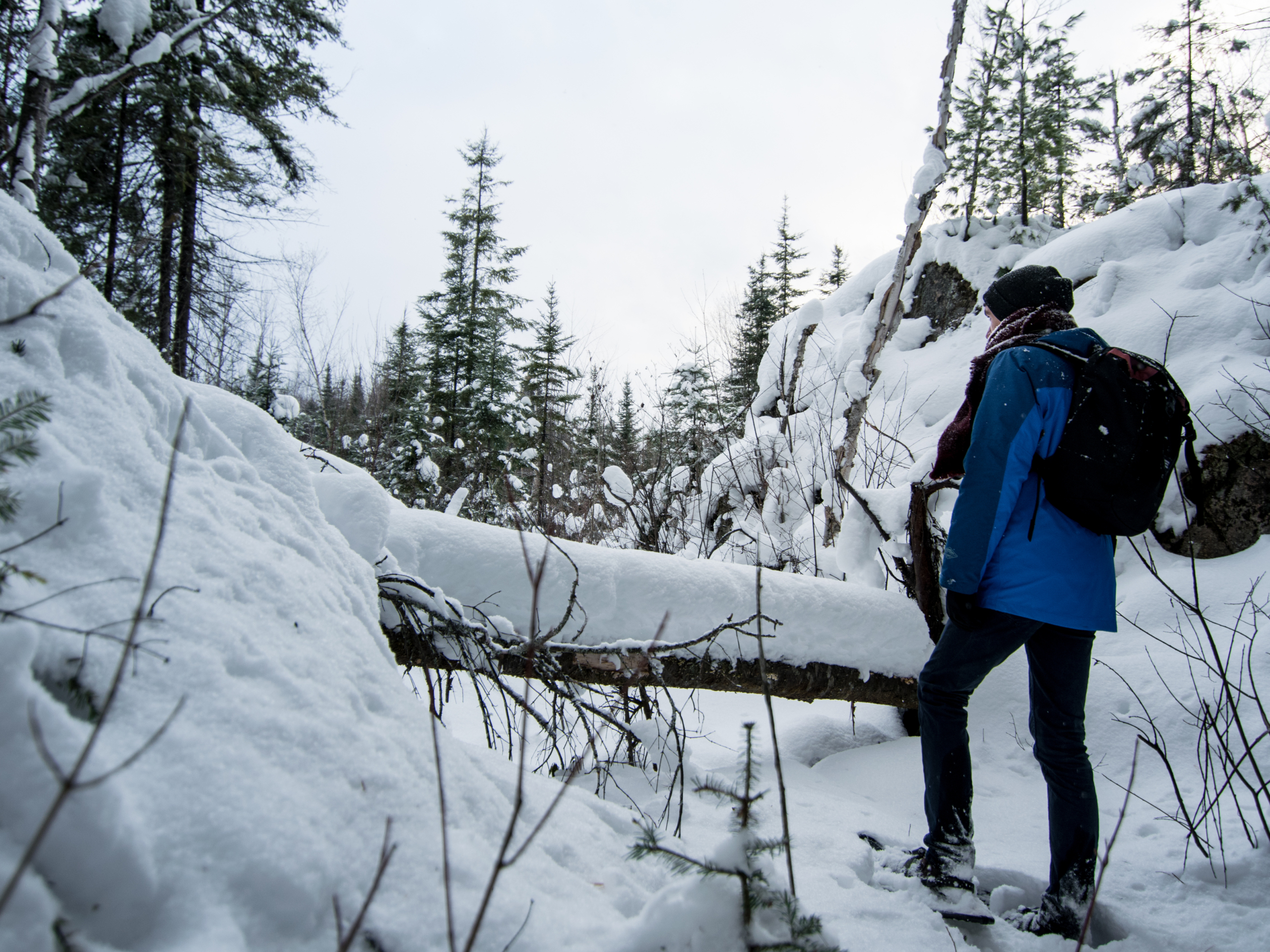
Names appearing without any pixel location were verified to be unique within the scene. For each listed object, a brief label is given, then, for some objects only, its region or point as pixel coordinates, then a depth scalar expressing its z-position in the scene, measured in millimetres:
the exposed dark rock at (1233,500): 3979
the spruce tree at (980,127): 13070
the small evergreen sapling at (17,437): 737
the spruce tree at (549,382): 20531
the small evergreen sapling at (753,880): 825
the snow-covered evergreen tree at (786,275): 21859
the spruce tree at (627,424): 25312
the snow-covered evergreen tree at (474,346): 16531
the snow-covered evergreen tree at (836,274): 24672
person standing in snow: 1758
